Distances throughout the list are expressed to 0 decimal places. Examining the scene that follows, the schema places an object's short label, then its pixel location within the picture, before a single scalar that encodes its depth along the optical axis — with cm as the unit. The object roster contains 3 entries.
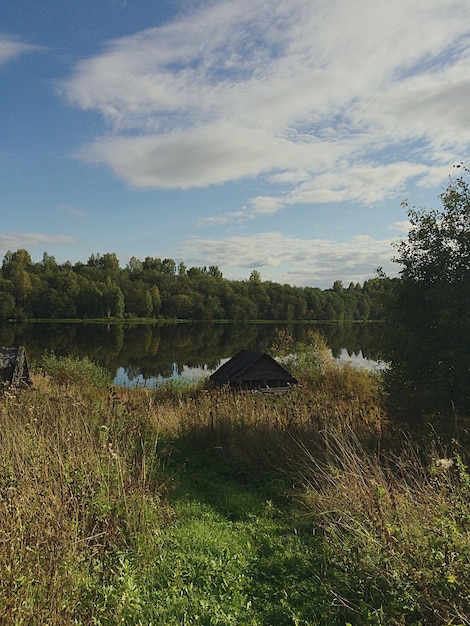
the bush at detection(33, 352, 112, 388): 1994
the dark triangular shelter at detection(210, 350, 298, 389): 1448
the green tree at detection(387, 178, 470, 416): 662
